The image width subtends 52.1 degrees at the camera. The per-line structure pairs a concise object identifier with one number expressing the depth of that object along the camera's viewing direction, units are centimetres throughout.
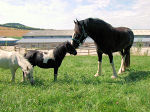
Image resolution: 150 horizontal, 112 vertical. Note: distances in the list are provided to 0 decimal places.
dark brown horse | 602
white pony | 577
